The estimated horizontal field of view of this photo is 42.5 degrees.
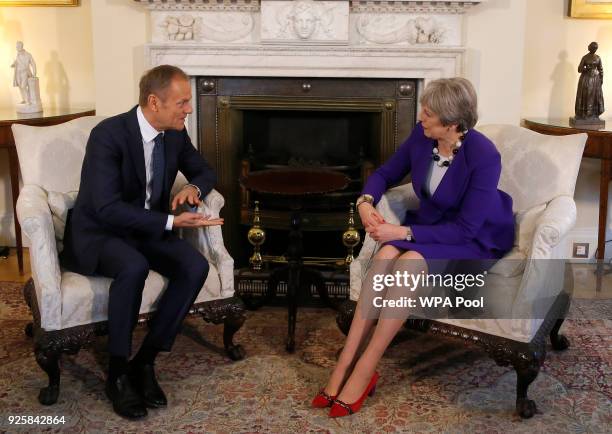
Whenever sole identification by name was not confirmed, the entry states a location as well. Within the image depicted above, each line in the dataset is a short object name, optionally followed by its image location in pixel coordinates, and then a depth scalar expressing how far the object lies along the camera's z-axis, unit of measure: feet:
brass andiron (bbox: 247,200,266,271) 12.64
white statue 13.93
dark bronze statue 13.25
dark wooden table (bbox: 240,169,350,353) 10.84
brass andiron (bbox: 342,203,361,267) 12.96
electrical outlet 15.19
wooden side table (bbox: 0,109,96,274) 13.21
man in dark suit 8.94
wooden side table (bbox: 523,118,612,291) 12.80
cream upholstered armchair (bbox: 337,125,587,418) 8.92
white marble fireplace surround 13.03
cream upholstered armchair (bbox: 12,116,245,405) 8.98
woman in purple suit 8.96
